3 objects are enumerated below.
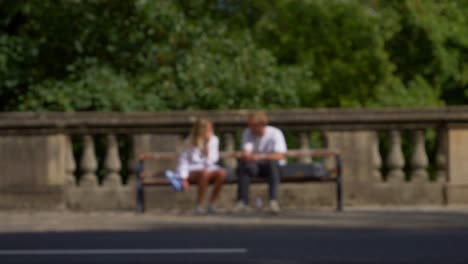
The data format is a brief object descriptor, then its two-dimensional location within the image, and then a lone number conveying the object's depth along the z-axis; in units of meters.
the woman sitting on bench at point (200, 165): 13.70
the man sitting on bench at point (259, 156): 13.66
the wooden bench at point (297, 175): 14.01
